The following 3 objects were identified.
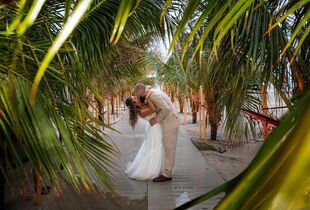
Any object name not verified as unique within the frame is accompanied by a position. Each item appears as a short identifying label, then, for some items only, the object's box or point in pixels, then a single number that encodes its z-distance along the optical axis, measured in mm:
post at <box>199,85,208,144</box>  4963
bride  3207
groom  3131
